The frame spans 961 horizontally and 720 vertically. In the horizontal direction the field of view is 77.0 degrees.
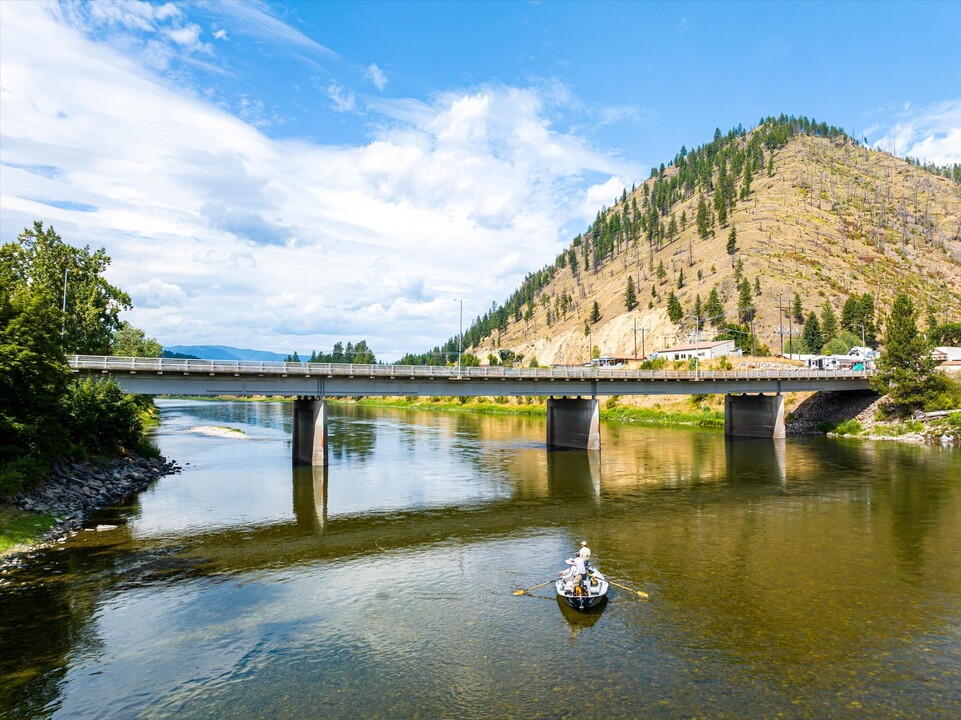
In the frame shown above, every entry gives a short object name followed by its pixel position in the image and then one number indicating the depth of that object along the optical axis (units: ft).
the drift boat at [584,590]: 82.79
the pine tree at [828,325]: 522.31
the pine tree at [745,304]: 562.25
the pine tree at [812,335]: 519.60
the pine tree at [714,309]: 586.04
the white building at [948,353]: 414.82
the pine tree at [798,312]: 564.30
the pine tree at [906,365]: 288.51
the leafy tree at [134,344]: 393.13
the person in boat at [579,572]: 84.38
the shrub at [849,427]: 300.20
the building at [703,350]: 495.00
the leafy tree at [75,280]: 247.70
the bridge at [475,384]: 184.75
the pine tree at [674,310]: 625.41
